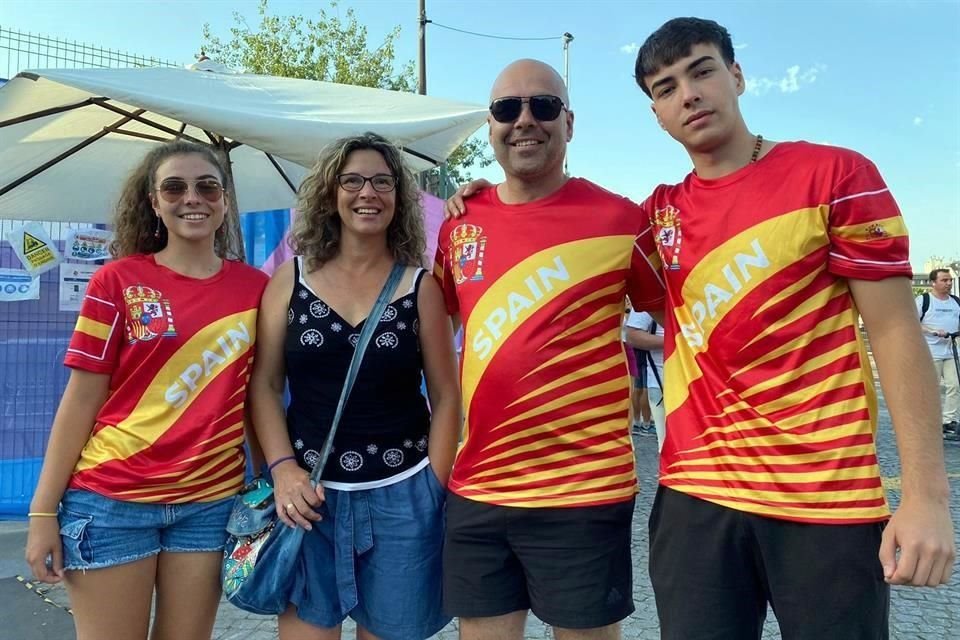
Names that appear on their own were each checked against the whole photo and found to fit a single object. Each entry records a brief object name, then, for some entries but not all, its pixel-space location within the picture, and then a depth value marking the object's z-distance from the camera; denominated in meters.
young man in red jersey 1.60
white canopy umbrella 3.54
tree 16.52
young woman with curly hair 2.05
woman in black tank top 2.20
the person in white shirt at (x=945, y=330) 8.75
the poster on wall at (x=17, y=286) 5.17
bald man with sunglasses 2.03
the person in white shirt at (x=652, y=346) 5.12
